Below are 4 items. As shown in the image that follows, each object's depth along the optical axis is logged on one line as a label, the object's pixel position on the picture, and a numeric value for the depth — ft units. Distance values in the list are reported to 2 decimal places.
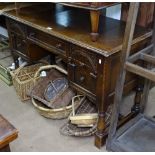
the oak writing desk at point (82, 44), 5.06
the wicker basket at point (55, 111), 6.60
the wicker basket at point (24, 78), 7.45
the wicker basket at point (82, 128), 6.06
